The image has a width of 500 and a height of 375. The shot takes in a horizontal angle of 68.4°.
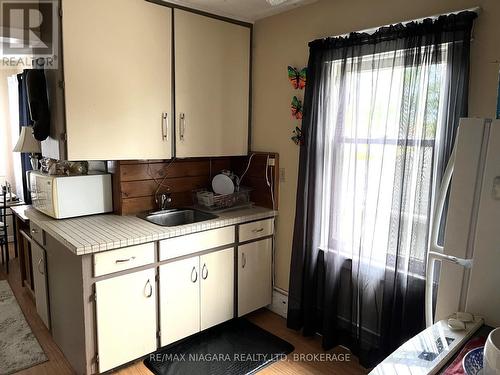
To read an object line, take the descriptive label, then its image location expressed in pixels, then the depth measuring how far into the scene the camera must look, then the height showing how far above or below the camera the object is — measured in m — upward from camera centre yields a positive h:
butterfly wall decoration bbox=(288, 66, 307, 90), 2.60 +0.44
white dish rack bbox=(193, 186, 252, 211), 2.86 -0.49
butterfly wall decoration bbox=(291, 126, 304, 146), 2.59 +0.02
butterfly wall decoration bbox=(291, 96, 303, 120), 2.63 +0.22
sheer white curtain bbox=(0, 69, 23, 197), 4.55 +0.02
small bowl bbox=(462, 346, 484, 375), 1.04 -0.63
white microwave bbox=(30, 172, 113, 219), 2.38 -0.41
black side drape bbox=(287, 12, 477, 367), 1.83 -0.59
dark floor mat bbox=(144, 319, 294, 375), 2.32 -1.45
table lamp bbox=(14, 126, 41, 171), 3.16 -0.11
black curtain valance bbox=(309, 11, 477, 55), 1.77 +0.59
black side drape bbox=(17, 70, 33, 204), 4.09 +0.13
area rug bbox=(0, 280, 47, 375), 2.35 -1.46
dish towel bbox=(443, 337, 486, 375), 1.06 -0.65
